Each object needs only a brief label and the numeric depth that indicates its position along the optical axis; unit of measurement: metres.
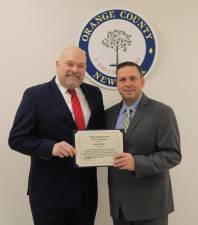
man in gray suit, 1.78
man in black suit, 1.83
